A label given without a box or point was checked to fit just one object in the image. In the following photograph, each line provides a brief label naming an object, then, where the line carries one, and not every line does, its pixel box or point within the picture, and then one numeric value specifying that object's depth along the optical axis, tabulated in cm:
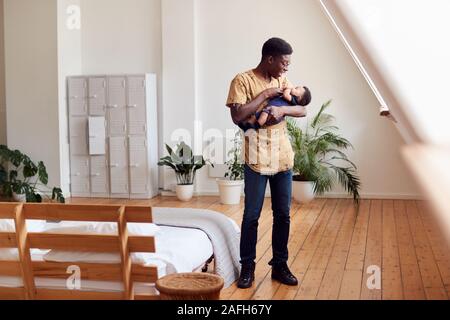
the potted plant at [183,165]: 770
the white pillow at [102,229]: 285
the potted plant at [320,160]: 725
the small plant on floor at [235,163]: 757
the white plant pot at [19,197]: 770
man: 349
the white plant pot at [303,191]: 724
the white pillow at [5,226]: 289
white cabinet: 789
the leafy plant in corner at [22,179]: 738
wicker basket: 234
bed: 274
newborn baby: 354
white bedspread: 375
